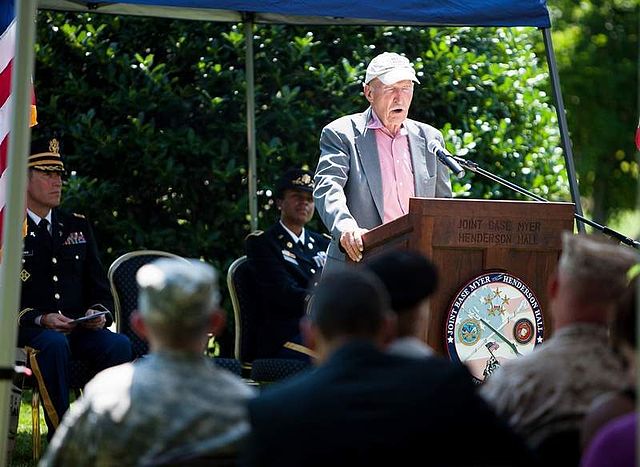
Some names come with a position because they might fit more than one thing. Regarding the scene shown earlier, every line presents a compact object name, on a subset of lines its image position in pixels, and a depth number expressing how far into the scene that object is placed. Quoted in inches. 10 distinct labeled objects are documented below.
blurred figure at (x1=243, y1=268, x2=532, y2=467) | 228.1
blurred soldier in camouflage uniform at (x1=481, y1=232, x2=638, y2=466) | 266.5
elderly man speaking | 498.9
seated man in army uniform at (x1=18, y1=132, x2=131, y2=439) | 557.9
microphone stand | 470.9
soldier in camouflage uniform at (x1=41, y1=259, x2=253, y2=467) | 250.7
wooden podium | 427.8
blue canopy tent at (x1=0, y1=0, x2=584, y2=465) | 324.2
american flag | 513.7
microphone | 478.9
